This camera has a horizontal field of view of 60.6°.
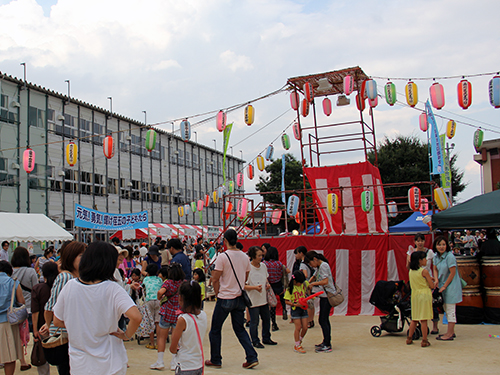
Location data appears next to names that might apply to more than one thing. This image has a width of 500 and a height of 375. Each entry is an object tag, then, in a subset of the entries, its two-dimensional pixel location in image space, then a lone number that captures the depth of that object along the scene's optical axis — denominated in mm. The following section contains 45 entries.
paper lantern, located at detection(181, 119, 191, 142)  13188
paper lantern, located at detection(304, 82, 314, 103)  12967
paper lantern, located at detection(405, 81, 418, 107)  11094
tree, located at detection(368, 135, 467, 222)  29797
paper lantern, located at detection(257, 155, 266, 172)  18578
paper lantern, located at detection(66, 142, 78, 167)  15960
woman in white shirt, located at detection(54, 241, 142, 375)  2869
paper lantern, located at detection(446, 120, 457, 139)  12898
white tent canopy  14297
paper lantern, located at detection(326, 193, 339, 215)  12633
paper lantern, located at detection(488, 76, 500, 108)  9594
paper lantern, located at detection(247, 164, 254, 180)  20589
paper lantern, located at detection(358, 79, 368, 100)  12912
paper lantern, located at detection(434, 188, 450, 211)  11284
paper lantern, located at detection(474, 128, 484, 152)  12664
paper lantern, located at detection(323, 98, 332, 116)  15445
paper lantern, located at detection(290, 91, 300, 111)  13961
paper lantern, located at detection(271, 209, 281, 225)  21931
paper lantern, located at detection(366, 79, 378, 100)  12273
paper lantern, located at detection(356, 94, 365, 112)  14023
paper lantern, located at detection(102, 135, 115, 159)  15094
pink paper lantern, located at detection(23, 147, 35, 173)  16531
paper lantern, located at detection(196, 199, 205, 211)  25641
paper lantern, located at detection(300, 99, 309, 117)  14289
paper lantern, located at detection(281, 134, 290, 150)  17172
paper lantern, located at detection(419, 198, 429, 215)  17070
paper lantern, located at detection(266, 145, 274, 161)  17766
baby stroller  7609
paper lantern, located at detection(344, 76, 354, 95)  12680
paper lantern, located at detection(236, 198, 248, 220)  16141
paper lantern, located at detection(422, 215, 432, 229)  12017
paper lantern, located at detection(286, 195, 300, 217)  13242
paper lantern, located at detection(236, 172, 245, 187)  20697
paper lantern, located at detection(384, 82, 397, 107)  11828
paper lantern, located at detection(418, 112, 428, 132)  14633
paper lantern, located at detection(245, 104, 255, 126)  12588
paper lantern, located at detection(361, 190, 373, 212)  12375
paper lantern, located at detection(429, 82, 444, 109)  10562
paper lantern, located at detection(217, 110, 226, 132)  13227
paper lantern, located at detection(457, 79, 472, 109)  10172
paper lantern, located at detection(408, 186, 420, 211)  12977
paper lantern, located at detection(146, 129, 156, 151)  13791
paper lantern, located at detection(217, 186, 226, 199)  21820
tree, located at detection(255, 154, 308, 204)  39138
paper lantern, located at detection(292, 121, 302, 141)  16559
